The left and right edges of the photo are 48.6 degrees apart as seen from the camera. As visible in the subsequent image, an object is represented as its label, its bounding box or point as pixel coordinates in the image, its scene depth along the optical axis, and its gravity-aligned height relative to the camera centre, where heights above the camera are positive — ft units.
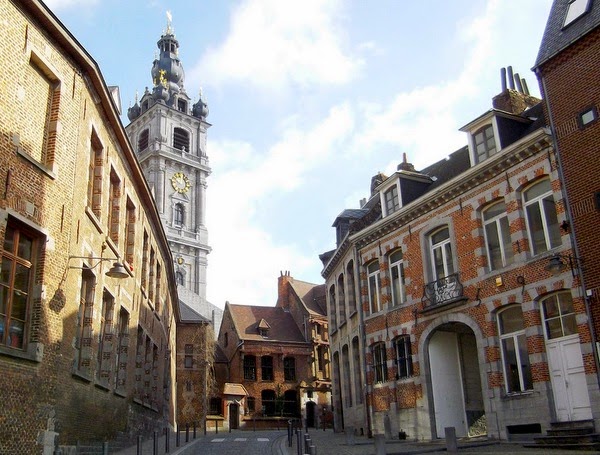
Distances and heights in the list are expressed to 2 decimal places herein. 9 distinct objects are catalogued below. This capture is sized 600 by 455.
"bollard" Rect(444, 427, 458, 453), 50.62 -1.04
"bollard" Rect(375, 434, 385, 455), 46.75 -1.02
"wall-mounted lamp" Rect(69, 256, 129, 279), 43.14 +10.62
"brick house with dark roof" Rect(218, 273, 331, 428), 157.48 +17.01
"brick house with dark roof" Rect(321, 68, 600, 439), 54.08 +11.91
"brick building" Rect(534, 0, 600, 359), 50.93 +23.34
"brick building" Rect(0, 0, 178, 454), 36.88 +12.43
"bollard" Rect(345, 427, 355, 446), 65.57 -0.46
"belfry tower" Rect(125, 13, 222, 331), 236.84 +97.05
